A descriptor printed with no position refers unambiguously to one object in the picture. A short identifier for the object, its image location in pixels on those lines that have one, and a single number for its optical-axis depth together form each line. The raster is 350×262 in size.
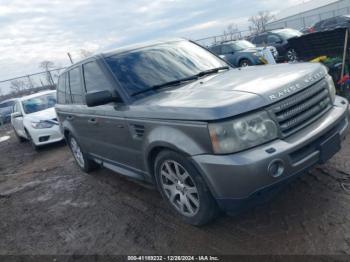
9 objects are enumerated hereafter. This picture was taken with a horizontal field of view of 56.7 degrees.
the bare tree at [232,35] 33.55
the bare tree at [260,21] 39.64
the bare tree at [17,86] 21.52
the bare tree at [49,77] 22.01
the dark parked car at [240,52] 13.54
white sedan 8.91
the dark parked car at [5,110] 18.55
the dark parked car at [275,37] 15.59
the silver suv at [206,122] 2.65
